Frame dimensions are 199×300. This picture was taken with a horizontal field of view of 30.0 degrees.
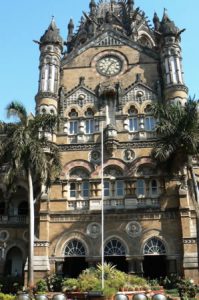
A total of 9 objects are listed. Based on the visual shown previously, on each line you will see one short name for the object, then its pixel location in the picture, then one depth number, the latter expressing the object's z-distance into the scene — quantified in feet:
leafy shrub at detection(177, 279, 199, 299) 71.67
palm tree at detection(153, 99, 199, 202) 82.64
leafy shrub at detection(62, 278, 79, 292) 72.95
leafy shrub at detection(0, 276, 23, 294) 89.14
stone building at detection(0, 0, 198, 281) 92.63
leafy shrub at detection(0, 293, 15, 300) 61.04
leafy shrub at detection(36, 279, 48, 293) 80.94
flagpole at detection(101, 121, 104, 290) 94.10
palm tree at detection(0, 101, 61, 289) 84.99
